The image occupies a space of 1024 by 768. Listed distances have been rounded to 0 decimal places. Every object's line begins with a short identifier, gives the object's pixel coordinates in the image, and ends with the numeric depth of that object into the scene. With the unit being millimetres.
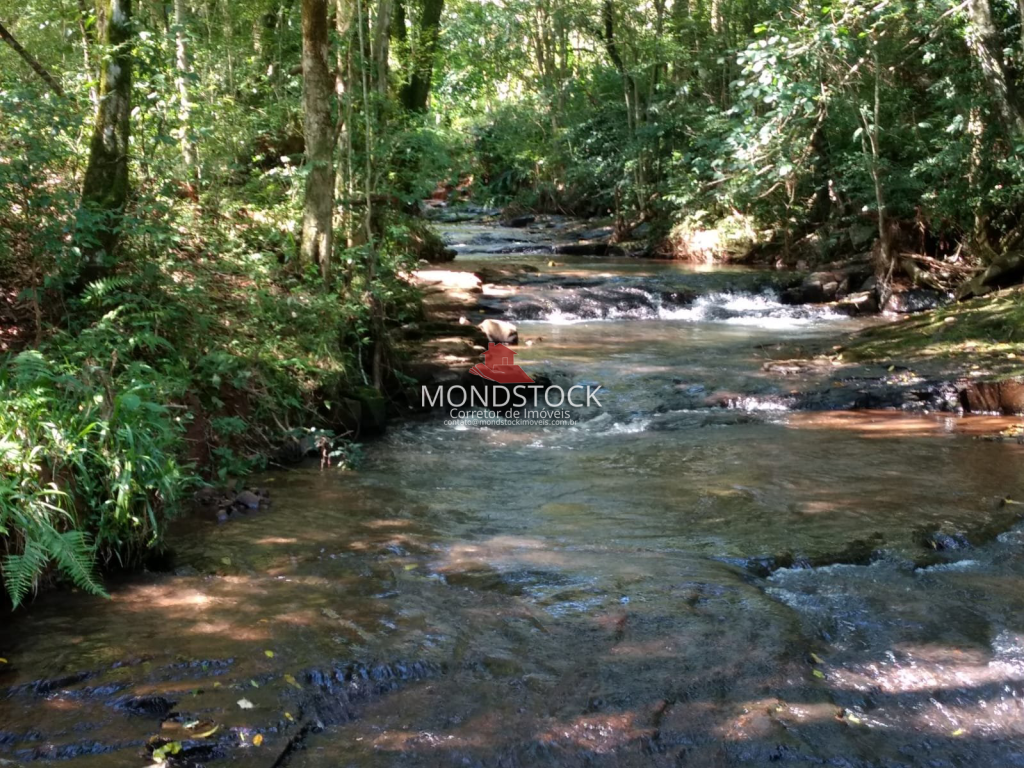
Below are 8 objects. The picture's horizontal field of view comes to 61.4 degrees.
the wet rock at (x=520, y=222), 31094
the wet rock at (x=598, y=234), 26062
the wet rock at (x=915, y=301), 15336
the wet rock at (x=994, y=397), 8703
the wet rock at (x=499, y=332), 12055
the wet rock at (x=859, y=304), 15398
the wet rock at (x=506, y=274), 17281
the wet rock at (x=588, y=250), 23641
